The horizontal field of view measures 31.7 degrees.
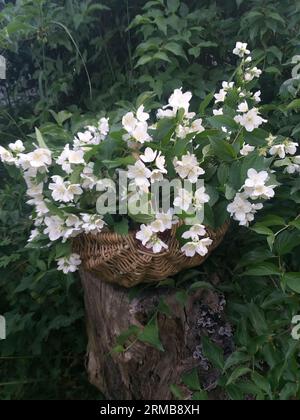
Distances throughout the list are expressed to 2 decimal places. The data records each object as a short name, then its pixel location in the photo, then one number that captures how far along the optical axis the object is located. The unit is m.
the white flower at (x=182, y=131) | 1.28
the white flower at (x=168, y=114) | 1.30
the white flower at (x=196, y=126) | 1.31
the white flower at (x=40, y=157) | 1.23
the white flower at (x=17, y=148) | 1.29
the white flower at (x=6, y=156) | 1.27
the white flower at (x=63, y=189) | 1.23
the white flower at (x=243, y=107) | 1.32
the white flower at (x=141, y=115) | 1.23
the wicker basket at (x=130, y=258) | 1.24
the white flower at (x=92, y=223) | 1.23
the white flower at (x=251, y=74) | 1.50
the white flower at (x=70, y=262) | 1.35
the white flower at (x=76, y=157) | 1.25
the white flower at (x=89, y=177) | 1.25
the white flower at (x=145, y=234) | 1.17
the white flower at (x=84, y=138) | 1.32
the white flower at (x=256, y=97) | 1.46
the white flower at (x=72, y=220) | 1.26
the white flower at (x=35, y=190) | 1.28
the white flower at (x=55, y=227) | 1.26
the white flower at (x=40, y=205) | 1.27
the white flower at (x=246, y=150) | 1.30
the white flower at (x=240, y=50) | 1.52
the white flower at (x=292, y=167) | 1.34
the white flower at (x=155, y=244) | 1.19
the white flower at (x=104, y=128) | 1.36
